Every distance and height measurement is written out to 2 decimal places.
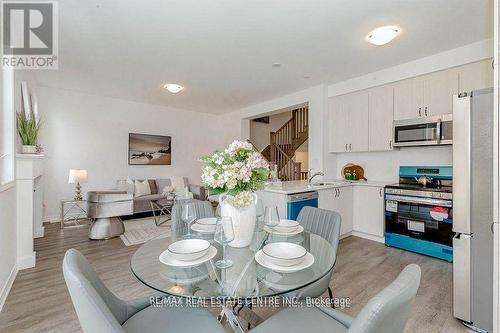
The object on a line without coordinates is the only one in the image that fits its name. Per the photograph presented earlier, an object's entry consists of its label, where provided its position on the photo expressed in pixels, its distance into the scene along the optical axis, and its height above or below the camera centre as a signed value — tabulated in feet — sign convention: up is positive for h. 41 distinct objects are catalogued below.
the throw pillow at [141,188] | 17.65 -1.80
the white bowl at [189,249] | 4.05 -1.54
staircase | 23.26 +2.19
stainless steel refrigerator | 5.50 -1.05
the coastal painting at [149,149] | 19.15 +1.28
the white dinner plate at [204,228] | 5.69 -1.54
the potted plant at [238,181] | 4.66 -0.32
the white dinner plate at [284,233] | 5.51 -1.59
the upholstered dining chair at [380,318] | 2.38 -1.59
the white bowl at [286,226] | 5.71 -1.51
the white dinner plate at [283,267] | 3.83 -1.67
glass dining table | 3.40 -1.79
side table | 15.95 -3.36
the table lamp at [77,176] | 14.39 -0.73
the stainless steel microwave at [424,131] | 10.27 +1.54
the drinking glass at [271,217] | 5.38 -1.20
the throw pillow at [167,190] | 18.13 -1.97
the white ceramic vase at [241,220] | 4.80 -1.13
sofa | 16.89 -2.10
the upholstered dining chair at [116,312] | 2.61 -2.27
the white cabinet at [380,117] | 12.24 +2.50
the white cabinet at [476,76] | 9.46 +3.65
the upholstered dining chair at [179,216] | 6.32 -1.51
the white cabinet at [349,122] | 13.30 +2.49
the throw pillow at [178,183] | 19.05 -1.51
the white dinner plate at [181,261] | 4.00 -1.66
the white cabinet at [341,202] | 11.69 -1.91
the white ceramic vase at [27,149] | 9.64 +0.62
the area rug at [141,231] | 12.39 -3.88
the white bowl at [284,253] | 3.95 -1.57
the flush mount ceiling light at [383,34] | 8.49 +4.76
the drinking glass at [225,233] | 4.24 -1.23
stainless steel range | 9.71 -2.05
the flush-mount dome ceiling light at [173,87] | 14.11 +4.65
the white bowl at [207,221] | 6.12 -1.49
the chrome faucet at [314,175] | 13.55 -0.59
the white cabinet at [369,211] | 12.00 -2.45
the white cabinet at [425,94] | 10.36 +3.26
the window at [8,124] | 8.17 +1.44
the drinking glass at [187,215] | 5.23 -1.11
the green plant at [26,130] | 9.71 +1.44
